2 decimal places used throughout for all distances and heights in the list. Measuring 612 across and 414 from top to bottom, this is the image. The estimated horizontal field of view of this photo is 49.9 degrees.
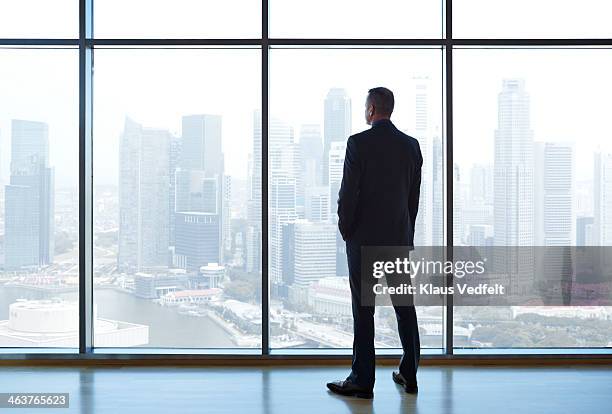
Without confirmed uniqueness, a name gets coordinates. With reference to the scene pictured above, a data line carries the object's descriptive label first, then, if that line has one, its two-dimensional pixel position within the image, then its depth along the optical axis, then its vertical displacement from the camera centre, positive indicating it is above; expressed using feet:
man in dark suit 9.68 -0.04
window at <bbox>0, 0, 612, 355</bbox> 12.00 +0.89
